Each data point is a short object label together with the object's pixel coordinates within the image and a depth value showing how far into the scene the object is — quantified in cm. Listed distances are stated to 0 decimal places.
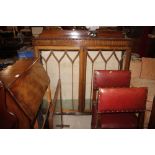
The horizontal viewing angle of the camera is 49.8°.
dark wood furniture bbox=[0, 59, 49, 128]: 129
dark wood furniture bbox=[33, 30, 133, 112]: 242
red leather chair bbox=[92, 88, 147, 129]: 162
